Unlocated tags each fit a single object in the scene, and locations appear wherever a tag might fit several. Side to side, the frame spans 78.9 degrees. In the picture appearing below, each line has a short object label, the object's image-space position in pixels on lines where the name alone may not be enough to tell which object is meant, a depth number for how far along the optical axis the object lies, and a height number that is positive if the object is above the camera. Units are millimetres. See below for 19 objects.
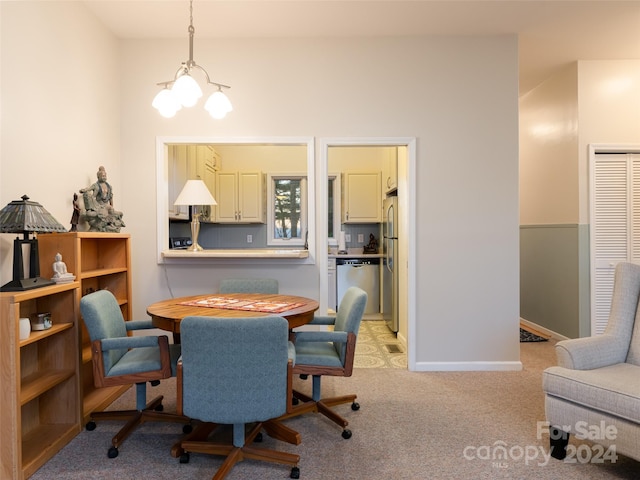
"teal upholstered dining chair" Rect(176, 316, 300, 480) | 1646 -585
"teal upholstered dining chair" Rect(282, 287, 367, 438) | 2203 -713
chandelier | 2057 +773
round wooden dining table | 2141 -438
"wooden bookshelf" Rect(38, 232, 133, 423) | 2344 -232
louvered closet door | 3994 +114
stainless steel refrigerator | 4375 -355
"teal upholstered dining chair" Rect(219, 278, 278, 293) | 3111 -404
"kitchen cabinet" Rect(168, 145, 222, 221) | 3862 +762
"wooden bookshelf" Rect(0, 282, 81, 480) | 1808 -796
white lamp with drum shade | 3283 +341
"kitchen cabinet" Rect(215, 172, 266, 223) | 5645 +553
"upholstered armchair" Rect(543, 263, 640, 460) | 1799 -739
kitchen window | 5855 +345
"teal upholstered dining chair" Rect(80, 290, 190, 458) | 2074 -712
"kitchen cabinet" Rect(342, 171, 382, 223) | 5660 +589
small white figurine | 2229 -213
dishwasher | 5281 -541
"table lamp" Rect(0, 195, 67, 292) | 1912 +40
